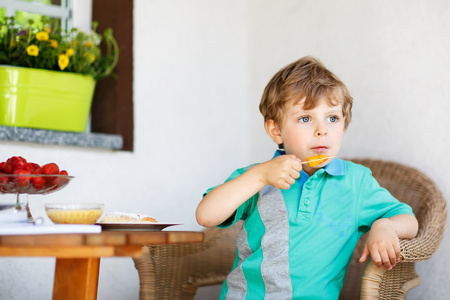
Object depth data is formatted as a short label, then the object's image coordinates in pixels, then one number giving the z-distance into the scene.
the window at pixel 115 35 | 2.46
